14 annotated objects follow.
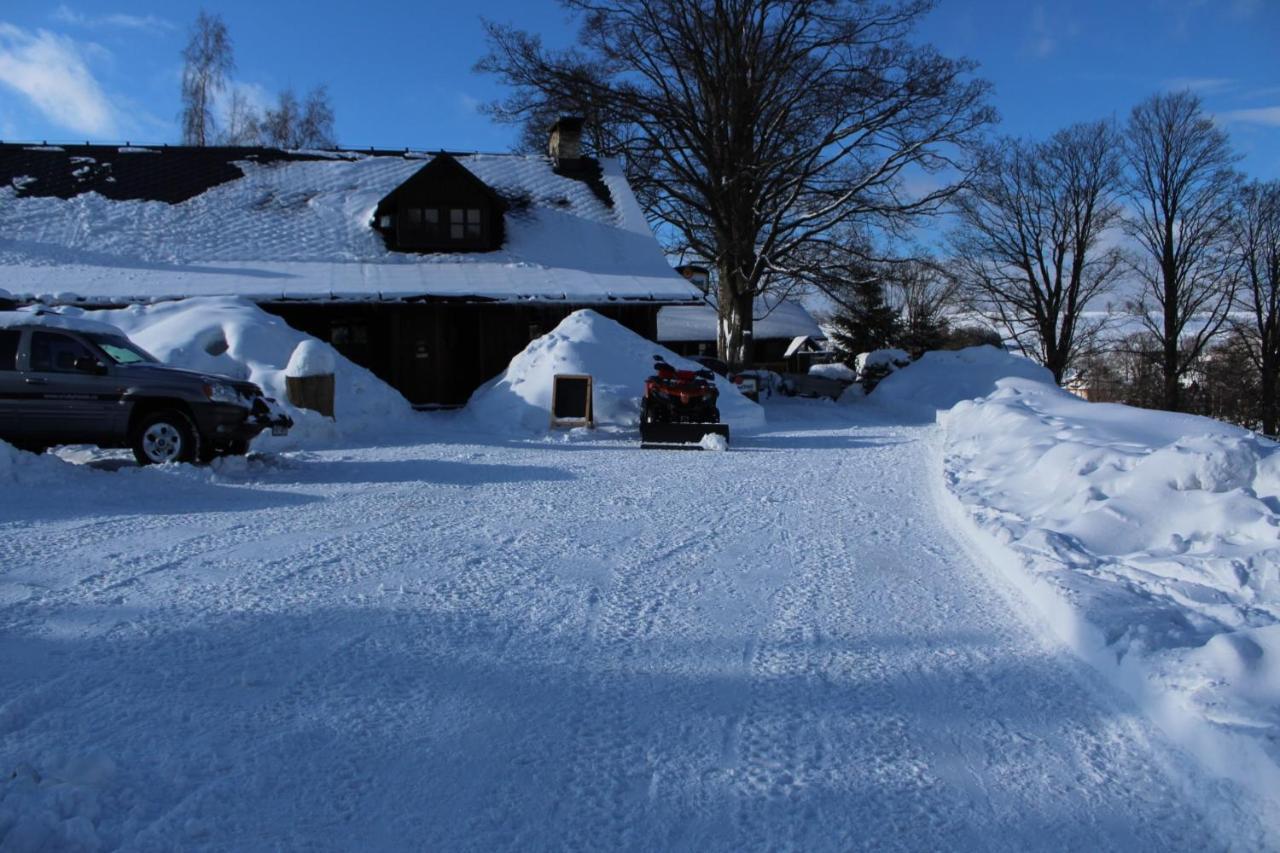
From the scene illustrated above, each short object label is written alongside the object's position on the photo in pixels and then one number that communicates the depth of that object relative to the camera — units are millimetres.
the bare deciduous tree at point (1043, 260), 42312
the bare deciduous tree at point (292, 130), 45281
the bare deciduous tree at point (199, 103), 42469
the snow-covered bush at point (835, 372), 31616
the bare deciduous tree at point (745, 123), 28438
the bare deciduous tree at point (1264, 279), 40375
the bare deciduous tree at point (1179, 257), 40719
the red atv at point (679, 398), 14930
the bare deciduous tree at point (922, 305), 29766
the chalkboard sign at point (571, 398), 15844
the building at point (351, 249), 20969
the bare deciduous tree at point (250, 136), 44375
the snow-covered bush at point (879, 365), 28203
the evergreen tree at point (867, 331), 39859
